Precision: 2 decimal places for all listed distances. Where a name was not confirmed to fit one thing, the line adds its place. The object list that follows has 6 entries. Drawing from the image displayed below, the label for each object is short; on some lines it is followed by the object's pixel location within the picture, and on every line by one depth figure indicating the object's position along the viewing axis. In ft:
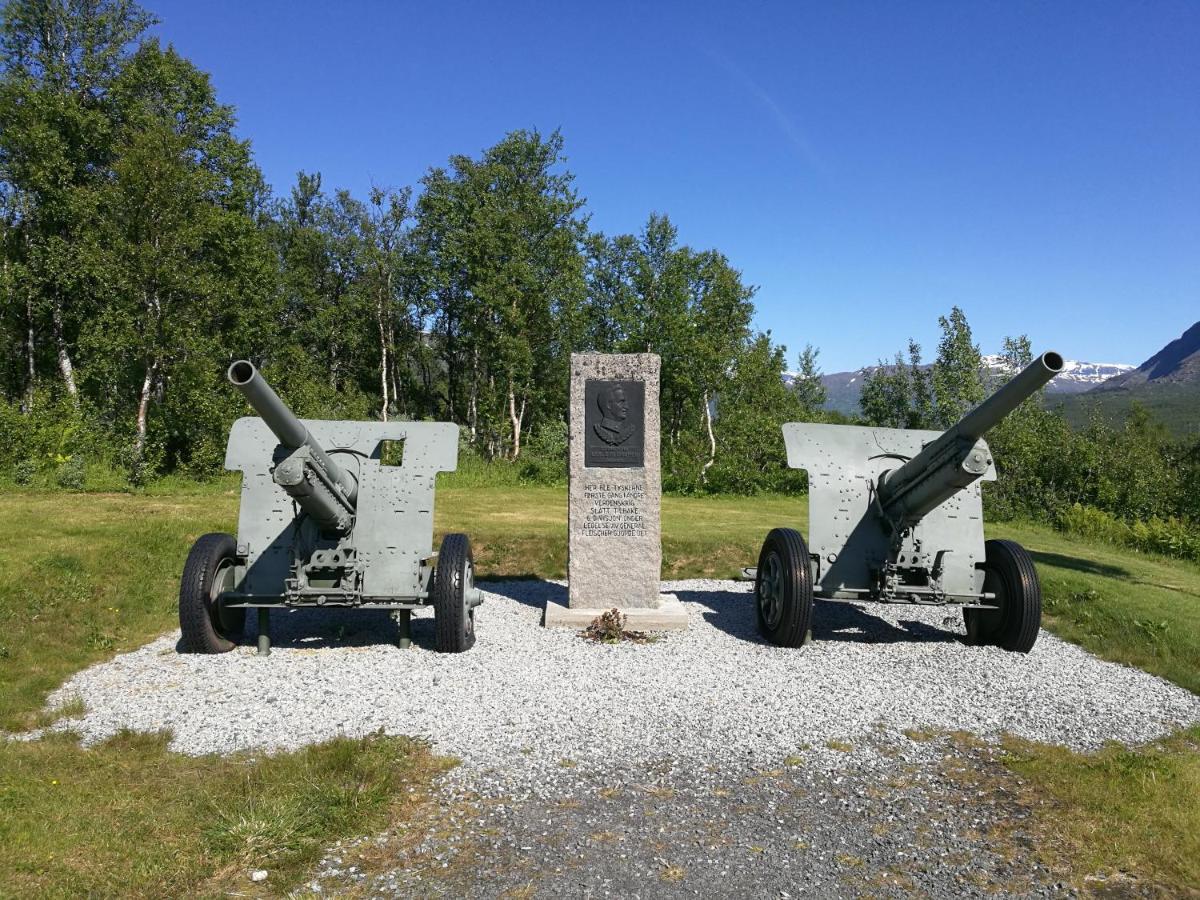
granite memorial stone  27.30
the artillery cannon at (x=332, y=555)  22.06
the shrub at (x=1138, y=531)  50.90
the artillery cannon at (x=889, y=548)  23.56
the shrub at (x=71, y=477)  49.08
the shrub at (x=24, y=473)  47.93
